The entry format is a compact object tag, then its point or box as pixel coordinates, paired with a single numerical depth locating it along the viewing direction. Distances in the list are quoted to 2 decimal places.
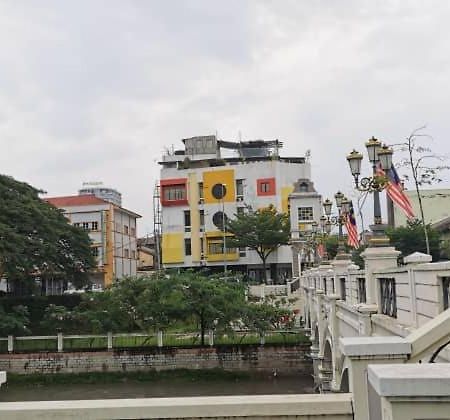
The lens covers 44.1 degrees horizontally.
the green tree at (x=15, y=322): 27.27
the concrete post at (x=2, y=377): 4.27
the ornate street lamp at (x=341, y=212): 13.62
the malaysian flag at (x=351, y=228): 16.89
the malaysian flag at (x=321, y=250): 24.06
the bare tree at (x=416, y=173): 16.48
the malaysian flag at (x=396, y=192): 11.17
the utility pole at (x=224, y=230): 46.78
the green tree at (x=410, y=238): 37.88
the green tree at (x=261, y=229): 43.31
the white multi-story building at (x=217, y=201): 47.81
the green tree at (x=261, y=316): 26.52
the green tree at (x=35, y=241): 29.61
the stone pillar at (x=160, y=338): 26.80
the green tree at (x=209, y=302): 26.22
